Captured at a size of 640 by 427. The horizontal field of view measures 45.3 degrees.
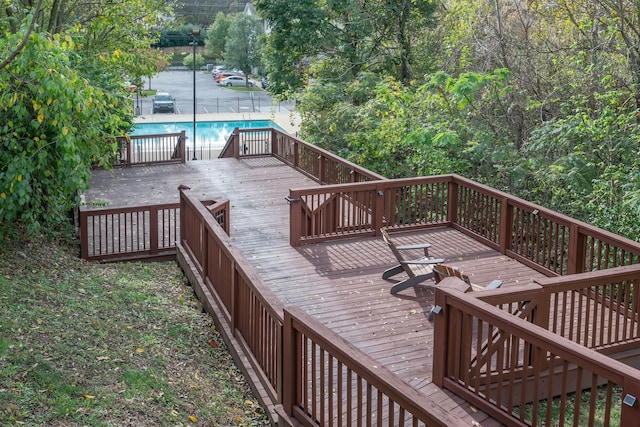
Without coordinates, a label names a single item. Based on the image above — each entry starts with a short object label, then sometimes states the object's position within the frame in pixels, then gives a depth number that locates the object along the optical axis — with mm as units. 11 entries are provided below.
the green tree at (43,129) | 9273
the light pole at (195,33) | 27253
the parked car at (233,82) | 68688
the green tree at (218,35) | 69250
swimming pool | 45459
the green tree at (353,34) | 24938
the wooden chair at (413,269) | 9656
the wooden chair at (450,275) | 8516
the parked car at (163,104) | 51438
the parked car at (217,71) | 73812
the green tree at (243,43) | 64062
